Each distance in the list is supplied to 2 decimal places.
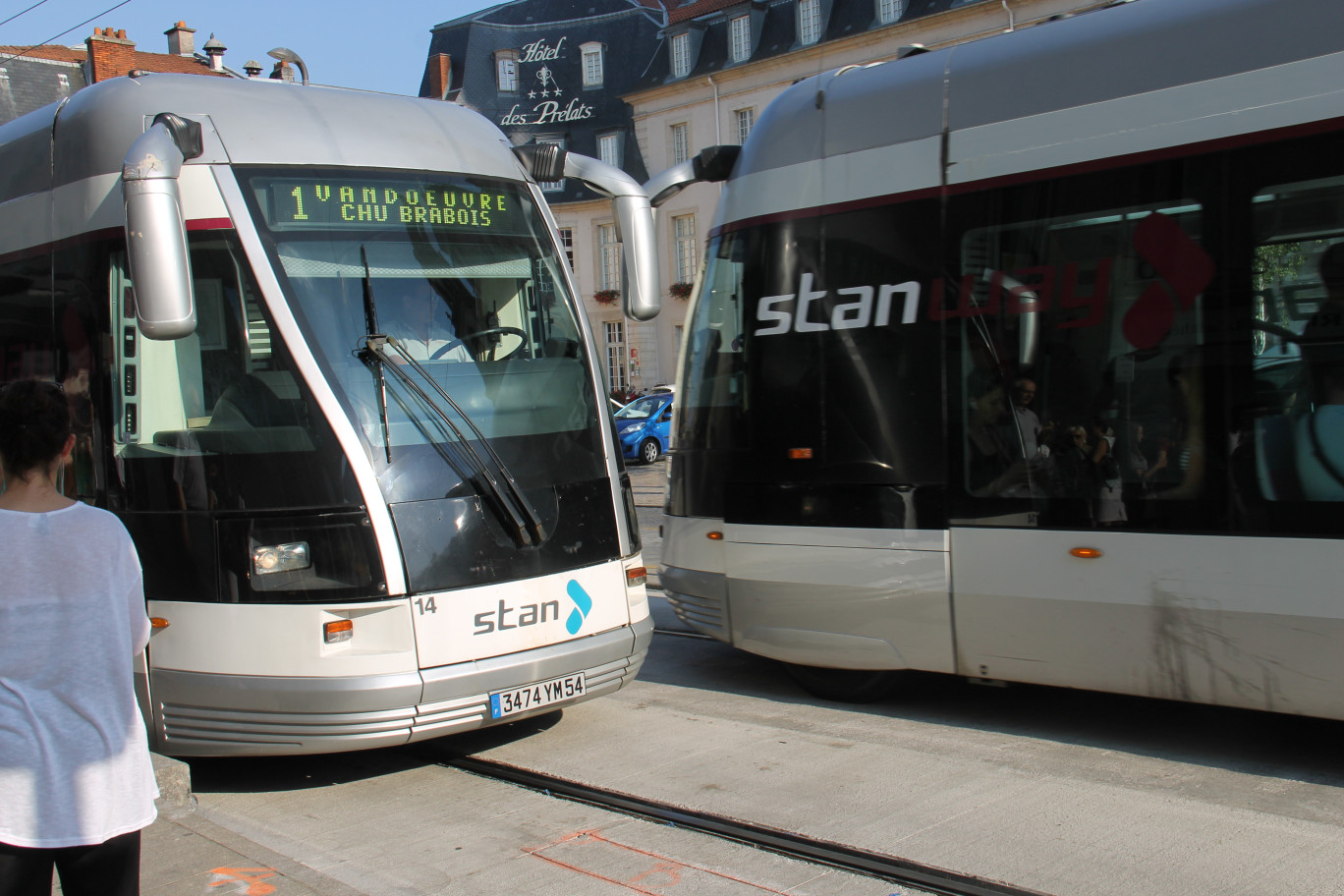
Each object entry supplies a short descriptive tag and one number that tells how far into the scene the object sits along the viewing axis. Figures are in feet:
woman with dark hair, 9.21
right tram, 16.79
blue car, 86.17
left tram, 17.42
